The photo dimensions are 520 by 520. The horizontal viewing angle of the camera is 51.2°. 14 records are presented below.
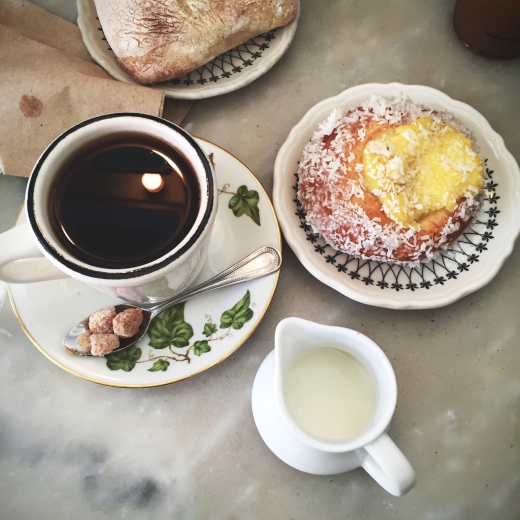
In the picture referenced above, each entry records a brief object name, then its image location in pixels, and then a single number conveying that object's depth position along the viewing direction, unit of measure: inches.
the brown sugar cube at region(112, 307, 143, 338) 12.0
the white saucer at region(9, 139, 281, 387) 11.9
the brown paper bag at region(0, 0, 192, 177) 13.9
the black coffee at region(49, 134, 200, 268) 10.3
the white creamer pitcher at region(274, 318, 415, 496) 9.6
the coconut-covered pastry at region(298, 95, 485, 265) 12.2
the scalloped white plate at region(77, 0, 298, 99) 14.7
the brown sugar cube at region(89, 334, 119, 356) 11.8
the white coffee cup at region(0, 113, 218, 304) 9.5
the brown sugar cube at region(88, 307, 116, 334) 12.1
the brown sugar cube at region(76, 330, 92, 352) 11.9
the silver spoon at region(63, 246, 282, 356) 12.2
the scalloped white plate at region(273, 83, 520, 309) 13.1
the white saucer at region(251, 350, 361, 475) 11.0
